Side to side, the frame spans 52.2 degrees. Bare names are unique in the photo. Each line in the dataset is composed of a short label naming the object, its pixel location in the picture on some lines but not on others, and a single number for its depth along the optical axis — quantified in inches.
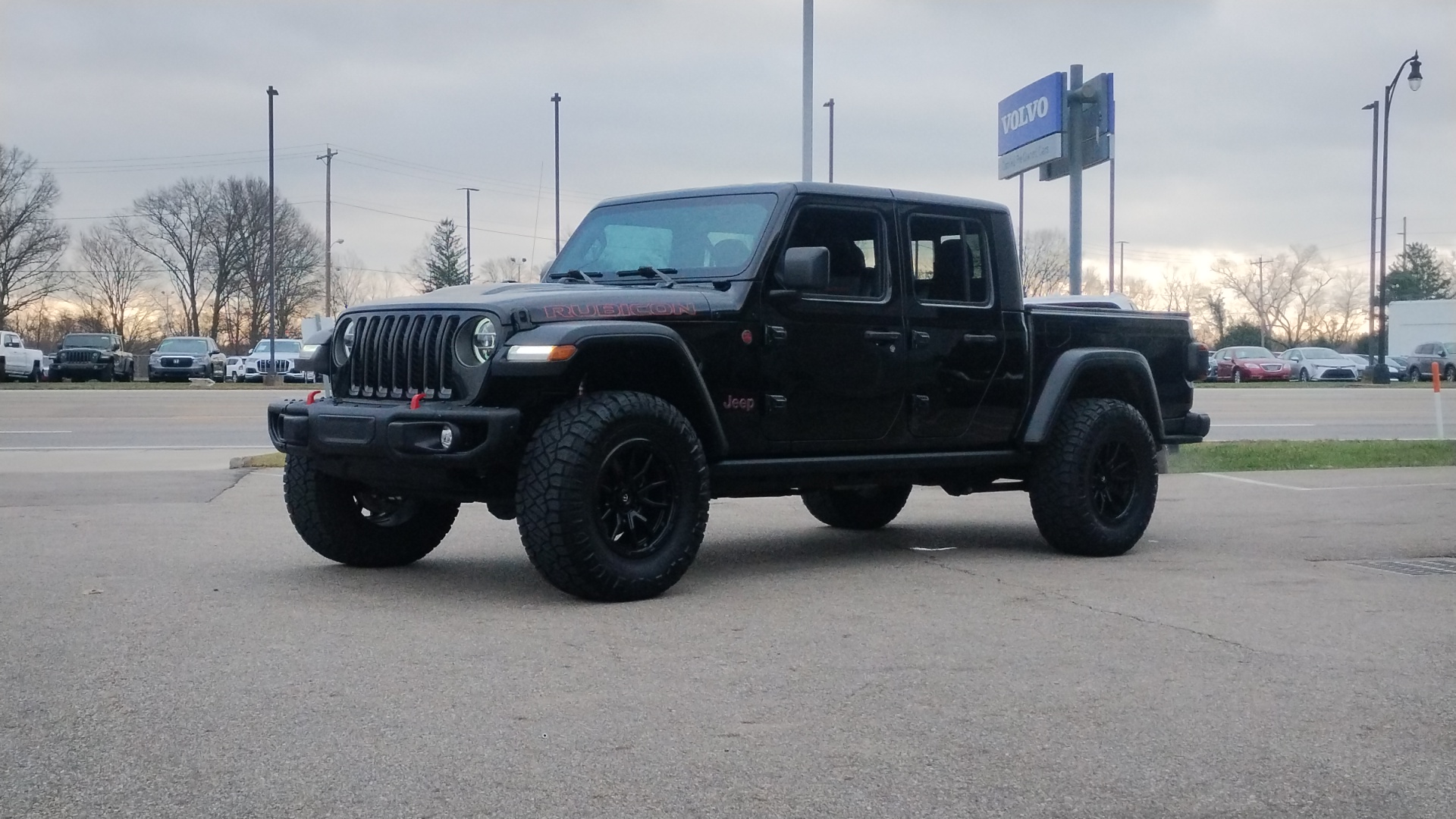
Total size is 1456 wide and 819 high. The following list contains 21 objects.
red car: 2139.5
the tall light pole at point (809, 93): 924.0
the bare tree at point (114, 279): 3225.9
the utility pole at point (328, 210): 2427.4
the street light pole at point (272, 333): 1801.2
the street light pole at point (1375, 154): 2037.4
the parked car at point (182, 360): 1867.6
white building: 2331.4
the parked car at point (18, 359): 1866.4
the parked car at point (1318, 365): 2108.8
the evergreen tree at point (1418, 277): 3499.0
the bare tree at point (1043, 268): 3213.6
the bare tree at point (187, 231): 3105.3
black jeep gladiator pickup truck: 249.4
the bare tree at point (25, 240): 2773.1
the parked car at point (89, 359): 1820.9
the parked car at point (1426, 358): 2210.5
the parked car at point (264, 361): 1993.1
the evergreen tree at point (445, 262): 2844.5
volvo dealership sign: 731.4
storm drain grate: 313.9
